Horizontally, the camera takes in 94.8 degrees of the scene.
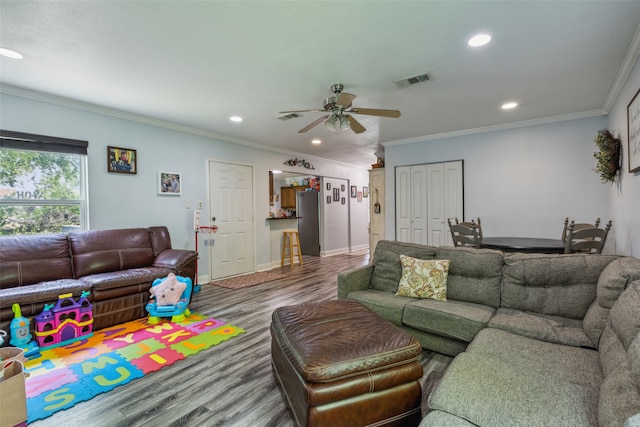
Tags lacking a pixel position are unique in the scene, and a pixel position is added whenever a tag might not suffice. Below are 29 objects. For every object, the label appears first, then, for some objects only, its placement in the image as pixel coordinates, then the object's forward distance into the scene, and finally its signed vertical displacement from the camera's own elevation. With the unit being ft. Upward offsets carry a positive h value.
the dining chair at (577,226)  11.52 -0.73
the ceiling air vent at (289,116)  12.62 +4.25
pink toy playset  8.58 -3.20
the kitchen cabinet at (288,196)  26.97 +1.54
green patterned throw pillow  8.24 -1.97
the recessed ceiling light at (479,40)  7.24 +4.27
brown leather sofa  8.86 -2.02
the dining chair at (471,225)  12.78 -0.66
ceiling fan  9.14 +3.25
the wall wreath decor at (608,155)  10.62 +1.94
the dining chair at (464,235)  11.47 -1.07
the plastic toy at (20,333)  8.11 -3.25
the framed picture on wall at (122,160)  12.61 +2.40
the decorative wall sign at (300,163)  21.01 +3.64
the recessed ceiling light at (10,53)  7.70 +4.37
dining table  10.15 -1.29
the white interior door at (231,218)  16.60 -0.27
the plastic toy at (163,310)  10.37 -3.39
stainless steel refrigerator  24.86 -0.85
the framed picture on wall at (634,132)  8.03 +2.20
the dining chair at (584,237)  9.42 -1.01
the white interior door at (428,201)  16.87 +0.58
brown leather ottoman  4.62 -2.71
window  10.39 +1.20
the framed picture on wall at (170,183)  14.30 +1.52
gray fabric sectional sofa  3.59 -2.44
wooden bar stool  20.36 -2.24
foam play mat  6.36 -3.84
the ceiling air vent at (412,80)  9.38 +4.29
